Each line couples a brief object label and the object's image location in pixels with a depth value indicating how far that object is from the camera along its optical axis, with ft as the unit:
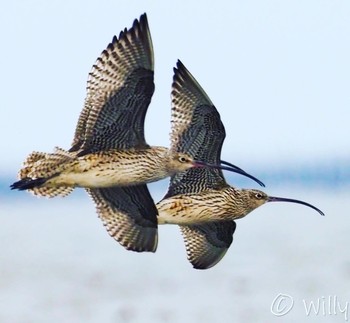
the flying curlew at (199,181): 42.47
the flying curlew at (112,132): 39.75
